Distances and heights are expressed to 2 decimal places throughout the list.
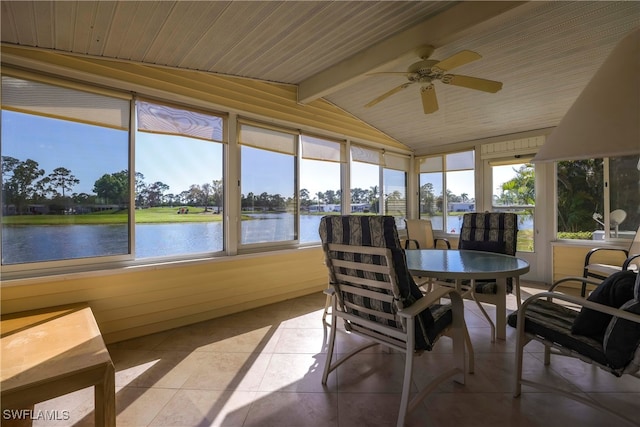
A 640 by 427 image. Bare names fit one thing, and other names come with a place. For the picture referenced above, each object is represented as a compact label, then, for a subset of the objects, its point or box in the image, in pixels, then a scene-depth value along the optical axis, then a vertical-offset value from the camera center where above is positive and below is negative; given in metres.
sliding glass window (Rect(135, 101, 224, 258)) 2.77 +0.34
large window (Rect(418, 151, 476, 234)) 5.25 +0.48
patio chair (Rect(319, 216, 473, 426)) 1.55 -0.50
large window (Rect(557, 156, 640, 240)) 3.88 +0.22
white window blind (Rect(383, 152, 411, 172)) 5.44 +1.04
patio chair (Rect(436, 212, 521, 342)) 2.59 -0.31
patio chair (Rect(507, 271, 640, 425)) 1.44 -0.67
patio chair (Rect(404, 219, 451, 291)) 4.80 -0.32
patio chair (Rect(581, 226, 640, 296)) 3.18 -0.57
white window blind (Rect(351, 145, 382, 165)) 4.80 +1.04
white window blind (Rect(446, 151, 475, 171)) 5.21 +0.99
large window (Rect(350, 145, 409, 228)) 4.86 +0.59
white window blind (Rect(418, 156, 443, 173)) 5.58 +0.99
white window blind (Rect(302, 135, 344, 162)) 4.11 +0.98
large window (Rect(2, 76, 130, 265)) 2.16 +0.34
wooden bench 1.30 -0.75
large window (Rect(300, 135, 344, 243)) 4.10 +0.49
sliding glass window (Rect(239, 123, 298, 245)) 3.49 +0.38
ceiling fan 2.26 +1.19
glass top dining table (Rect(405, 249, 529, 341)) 2.00 -0.41
